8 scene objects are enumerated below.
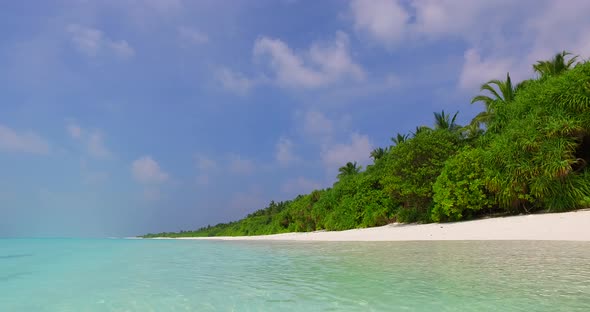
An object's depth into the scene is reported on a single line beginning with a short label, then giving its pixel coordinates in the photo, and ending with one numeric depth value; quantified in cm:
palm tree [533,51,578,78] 2649
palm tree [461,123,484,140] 3281
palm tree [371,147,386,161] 5174
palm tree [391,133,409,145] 4615
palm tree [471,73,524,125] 2886
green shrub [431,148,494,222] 1967
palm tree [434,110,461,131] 3735
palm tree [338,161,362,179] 5609
